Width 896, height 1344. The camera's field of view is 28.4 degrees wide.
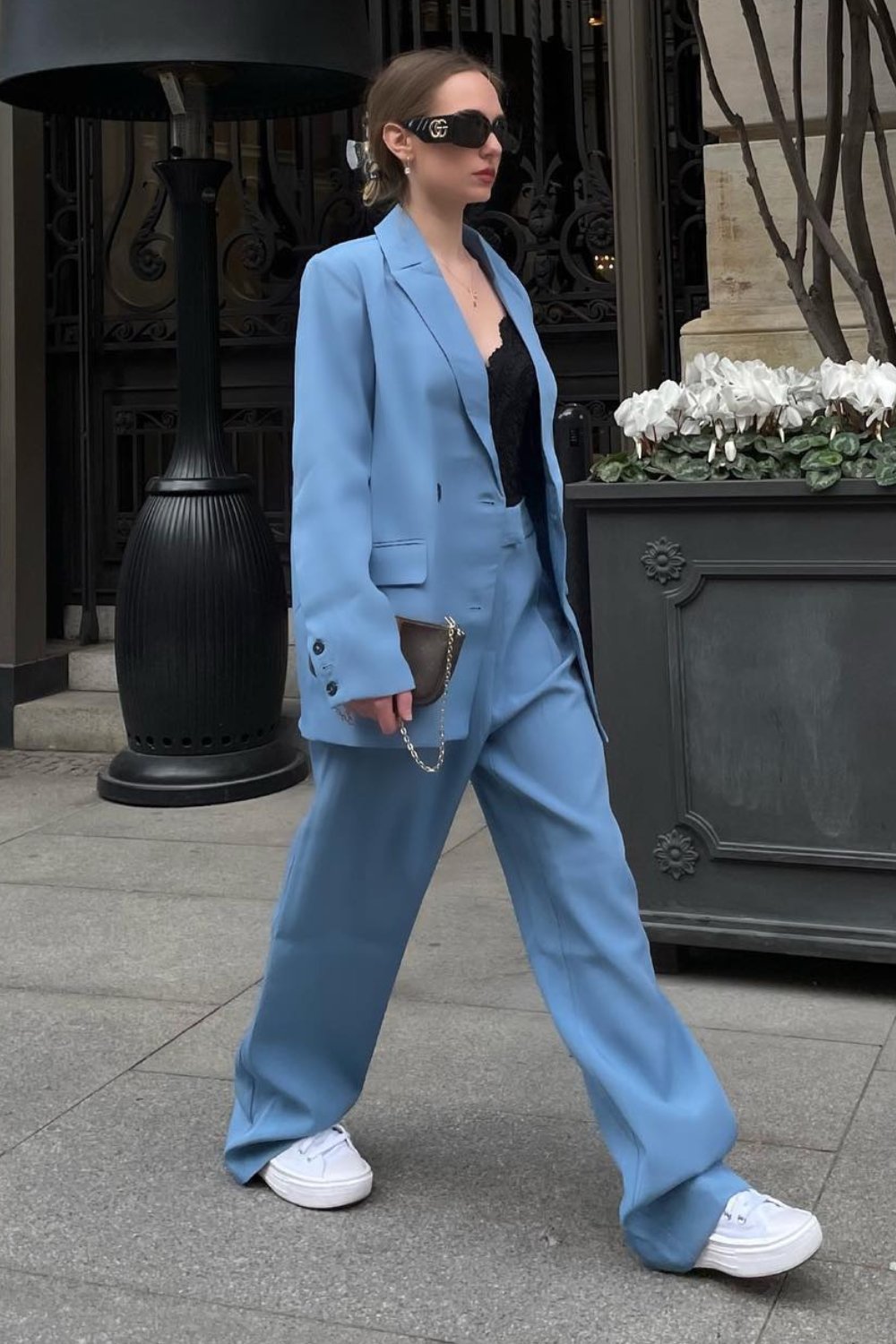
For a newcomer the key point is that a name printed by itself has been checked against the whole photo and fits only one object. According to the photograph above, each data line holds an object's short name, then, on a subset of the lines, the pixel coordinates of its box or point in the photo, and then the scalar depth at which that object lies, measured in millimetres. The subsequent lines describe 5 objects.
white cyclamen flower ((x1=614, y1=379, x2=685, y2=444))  4590
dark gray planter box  4375
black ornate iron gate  7855
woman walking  2895
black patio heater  6758
